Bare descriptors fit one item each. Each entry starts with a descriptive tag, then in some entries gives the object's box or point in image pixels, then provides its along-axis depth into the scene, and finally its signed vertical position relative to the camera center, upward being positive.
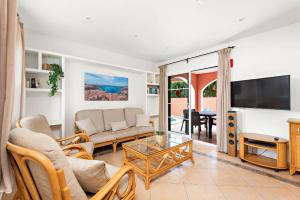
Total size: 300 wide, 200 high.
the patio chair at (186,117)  4.41 -0.56
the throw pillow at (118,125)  3.44 -0.64
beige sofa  2.98 -0.68
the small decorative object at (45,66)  2.78 +0.69
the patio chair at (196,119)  4.31 -0.59
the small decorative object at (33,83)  2.61 +0.33
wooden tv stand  2.29 -0.84
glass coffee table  2.01 -0.83
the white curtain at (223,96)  3.19 +0.10
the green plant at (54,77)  2.72 +0.46
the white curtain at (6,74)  0.78 +0.15
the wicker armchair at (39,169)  0.73 -0.41
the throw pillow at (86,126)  2.91 -0.54
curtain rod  3.64 +1.25
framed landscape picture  3.58 +0.35
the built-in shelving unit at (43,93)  2.65 +0.16
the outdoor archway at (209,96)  6.52 +0.20
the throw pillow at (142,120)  3.95 -0.57
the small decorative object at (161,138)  2.49 -0.68
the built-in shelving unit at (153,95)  4.82 +0.17
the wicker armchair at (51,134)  1.71 -0.51
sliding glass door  4.48 -0.10
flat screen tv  2.40 +0.14
